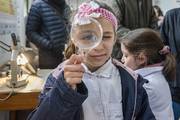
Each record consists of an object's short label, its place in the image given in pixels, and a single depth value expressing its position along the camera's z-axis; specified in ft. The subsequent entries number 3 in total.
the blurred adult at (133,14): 7.07
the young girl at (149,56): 5.42
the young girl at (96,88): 3.18
